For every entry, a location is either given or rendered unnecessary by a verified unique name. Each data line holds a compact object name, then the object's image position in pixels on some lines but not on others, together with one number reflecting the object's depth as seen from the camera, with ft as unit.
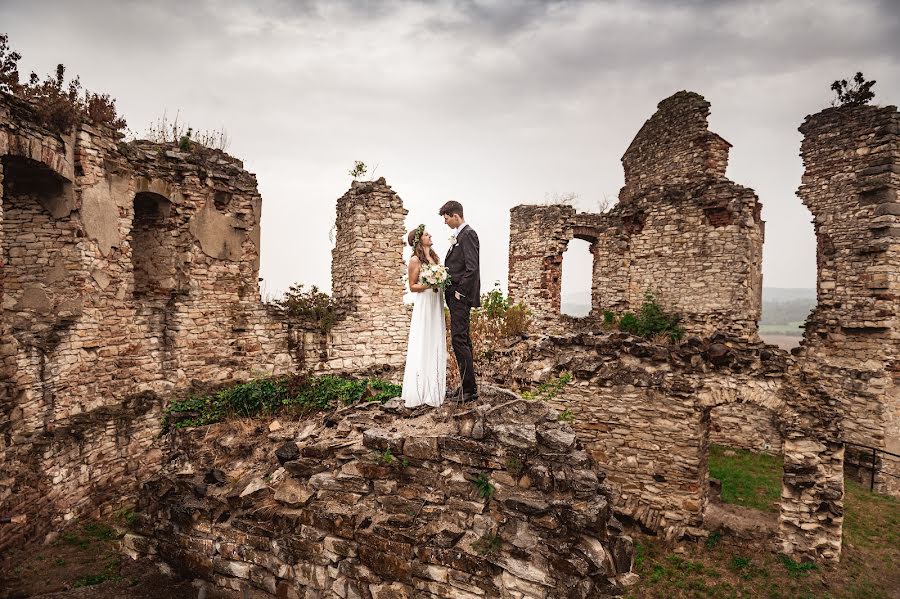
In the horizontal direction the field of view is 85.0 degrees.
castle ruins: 23.57
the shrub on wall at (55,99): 23.53
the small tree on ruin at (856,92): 39.88
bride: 20.65
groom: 19.93
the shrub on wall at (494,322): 41.09
